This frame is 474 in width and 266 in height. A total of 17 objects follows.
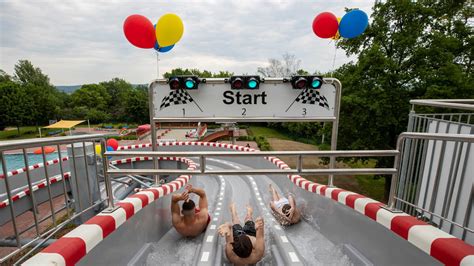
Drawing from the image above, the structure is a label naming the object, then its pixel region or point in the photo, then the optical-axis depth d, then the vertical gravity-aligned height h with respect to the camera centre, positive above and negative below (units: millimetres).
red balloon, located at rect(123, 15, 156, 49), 3807 +1236
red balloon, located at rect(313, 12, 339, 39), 5289 +1903
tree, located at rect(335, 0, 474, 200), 8672 +1612
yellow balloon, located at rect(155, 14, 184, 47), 4070 +1353
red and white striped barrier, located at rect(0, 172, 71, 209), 4531 -2064
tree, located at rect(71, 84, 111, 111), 52650 +388
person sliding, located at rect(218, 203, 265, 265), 2426 -1635
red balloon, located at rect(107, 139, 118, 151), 8312 -1611
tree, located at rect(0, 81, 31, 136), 33406 -823
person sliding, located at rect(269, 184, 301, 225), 3523 -1788
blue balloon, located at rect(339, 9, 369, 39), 4938 +1823
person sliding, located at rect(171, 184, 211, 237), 3064 -1635
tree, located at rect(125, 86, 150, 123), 47469 -1251
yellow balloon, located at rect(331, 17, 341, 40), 5422 +1832
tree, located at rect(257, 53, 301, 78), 31305 +5271
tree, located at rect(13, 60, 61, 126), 36562 +144
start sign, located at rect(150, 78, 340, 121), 3654 +8
